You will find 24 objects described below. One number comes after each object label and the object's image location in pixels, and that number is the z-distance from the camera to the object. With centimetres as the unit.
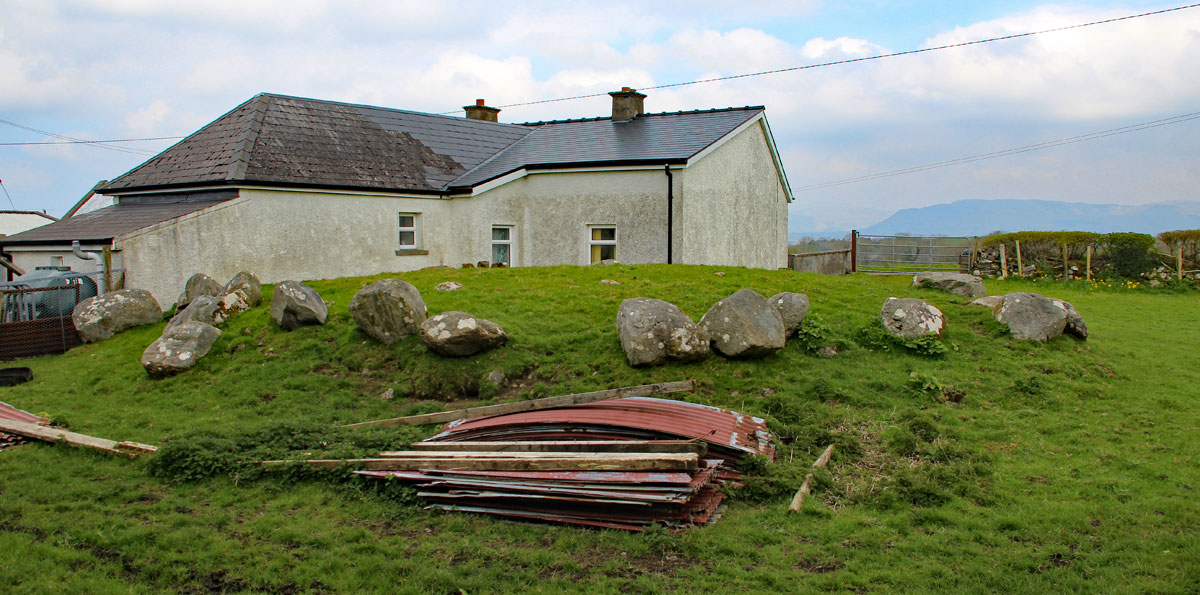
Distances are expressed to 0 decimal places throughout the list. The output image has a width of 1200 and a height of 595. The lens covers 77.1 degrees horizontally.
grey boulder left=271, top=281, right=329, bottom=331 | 1458
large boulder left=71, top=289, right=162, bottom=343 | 1695
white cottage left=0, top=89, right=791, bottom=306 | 1961
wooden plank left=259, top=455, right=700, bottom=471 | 752
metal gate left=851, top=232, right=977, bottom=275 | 3231
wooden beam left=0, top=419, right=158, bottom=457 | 940
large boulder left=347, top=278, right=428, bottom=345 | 1360
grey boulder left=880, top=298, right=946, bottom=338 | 1295
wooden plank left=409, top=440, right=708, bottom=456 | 797
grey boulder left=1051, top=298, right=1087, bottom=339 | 1366
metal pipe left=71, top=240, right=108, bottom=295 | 1783
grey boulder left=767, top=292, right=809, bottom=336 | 1288
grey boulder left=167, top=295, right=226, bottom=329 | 1565
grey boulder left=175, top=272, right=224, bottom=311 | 1766
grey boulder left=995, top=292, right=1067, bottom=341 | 1332
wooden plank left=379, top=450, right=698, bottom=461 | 759
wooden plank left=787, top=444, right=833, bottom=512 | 764
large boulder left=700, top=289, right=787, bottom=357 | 1203
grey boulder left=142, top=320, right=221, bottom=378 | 1366
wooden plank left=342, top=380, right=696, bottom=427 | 1029
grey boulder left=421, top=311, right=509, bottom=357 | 1252
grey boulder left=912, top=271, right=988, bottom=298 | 1763
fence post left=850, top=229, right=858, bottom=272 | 3256
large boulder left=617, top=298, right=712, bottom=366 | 1195
